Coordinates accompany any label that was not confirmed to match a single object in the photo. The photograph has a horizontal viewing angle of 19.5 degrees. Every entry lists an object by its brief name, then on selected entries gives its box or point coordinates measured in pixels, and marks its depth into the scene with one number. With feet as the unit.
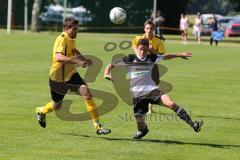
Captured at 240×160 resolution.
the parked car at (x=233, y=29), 247.70
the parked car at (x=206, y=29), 258.74
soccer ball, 60.86
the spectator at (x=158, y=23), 187.57
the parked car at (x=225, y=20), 269.62
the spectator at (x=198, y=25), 187.11
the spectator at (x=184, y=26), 181.98
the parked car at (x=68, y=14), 258.37
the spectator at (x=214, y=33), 174.95
